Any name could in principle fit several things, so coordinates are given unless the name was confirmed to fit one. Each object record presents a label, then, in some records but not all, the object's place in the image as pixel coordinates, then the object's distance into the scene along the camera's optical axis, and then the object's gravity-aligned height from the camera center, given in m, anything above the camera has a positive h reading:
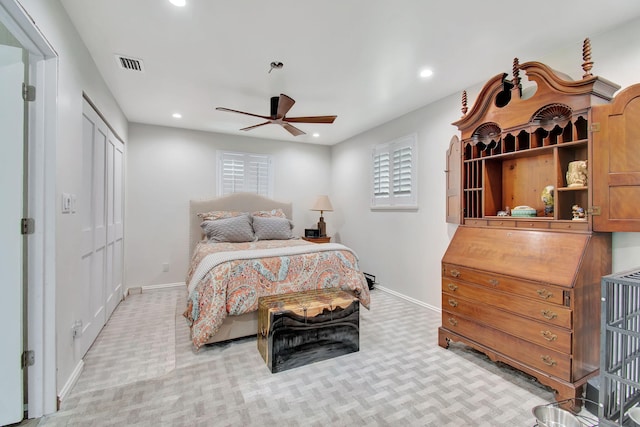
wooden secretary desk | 1.79 -0.04
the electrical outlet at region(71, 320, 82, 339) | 2.03 -0.81
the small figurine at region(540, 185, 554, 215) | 2.25 +0.11
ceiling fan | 2.91 +1.03
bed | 2.47 -0.60
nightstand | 4.94 -0.44
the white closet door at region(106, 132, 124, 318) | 3.19 -0.12
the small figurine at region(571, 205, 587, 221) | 2.02 +0.00
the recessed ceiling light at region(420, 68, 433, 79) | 2.70 +1.29
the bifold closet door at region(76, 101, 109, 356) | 2.38 -0.11
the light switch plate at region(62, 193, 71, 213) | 1.85 +0.06
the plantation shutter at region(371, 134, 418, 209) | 3.83 +0.53
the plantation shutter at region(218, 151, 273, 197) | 4.91 +0.66
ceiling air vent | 2.53 +1.30
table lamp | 5.13 +0.10
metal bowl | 1.52 -1.05
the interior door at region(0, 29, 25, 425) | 1.56 -0.12
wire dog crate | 1.41 -0.68
